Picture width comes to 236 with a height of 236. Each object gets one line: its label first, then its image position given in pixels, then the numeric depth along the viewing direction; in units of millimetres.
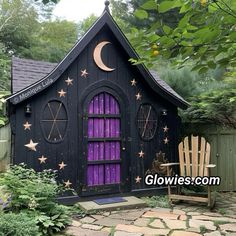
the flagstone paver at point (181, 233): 3979
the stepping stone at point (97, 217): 4708
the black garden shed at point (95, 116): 5332
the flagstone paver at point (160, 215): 4750
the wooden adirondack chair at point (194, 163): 5412
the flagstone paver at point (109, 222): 4402
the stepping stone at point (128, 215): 4762
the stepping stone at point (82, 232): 3957
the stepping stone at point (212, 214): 4939
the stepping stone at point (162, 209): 5159
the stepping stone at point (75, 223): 4352
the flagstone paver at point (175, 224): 4270
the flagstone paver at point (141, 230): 4055
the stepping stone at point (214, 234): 4000
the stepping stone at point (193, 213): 4957
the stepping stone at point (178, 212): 5004
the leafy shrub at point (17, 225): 3225
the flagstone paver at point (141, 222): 4410
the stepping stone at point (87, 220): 4568
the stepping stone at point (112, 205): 5086
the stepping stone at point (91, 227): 4215
